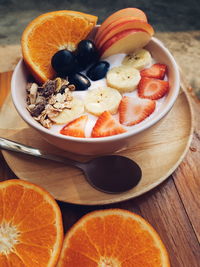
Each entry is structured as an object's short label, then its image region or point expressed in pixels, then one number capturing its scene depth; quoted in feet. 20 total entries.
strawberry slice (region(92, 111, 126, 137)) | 0.92
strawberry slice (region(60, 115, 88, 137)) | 0.93
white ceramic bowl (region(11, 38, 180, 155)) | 0.88
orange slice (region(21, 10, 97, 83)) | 1.06
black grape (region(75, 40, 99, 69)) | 1.06
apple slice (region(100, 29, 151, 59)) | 1.07
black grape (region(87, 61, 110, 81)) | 1.07
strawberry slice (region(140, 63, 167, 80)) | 1.07
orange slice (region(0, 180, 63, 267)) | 0.81
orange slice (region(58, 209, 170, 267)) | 0.82
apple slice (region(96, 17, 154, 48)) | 1.06
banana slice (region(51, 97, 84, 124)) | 0.97
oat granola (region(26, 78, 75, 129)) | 0.98
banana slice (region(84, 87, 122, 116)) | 0.98
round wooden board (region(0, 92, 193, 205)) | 0.93
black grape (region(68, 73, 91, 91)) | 1.04
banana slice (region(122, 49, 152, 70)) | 1.09
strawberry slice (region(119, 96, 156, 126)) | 0.96
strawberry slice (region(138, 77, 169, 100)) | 1.01
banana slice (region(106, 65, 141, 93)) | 1.03
